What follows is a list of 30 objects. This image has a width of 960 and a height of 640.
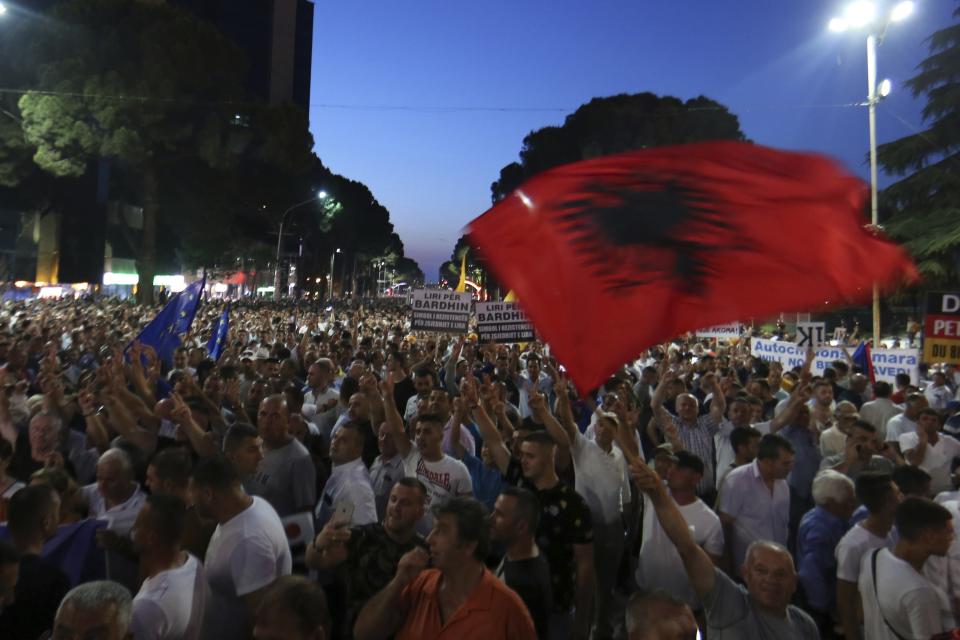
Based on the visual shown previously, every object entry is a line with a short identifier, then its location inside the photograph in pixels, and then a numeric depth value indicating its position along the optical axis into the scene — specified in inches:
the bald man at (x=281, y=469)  172.9
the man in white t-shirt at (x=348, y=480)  161.0
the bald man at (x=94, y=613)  92.7
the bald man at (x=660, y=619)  94.6
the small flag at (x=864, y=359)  427.8
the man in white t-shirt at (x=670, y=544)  154.7
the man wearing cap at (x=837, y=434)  236.0
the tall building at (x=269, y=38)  3011.8
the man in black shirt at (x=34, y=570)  109.3
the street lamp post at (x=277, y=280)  1484.5
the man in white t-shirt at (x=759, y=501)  178.7
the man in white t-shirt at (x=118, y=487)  148.2
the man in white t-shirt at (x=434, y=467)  175.3
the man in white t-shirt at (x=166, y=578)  107.1
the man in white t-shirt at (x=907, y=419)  273.6
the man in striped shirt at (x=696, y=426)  245.1
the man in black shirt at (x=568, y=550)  153.5
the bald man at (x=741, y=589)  115.3
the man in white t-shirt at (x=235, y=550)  120.1
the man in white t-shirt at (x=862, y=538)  139.6
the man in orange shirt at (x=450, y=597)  103.6
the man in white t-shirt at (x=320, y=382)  291.0
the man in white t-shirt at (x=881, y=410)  309.7
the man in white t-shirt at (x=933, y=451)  240.7
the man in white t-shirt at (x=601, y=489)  179.3
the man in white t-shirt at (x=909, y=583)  119.6
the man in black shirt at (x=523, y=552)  130.0
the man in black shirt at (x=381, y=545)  123.3
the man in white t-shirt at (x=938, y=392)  376.2
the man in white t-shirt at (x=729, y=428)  236.7
